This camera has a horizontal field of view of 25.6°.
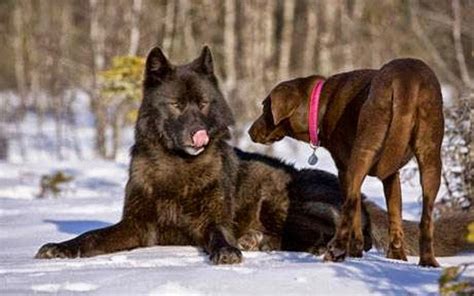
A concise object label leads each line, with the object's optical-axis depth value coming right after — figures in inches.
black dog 275.9
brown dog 223.6
